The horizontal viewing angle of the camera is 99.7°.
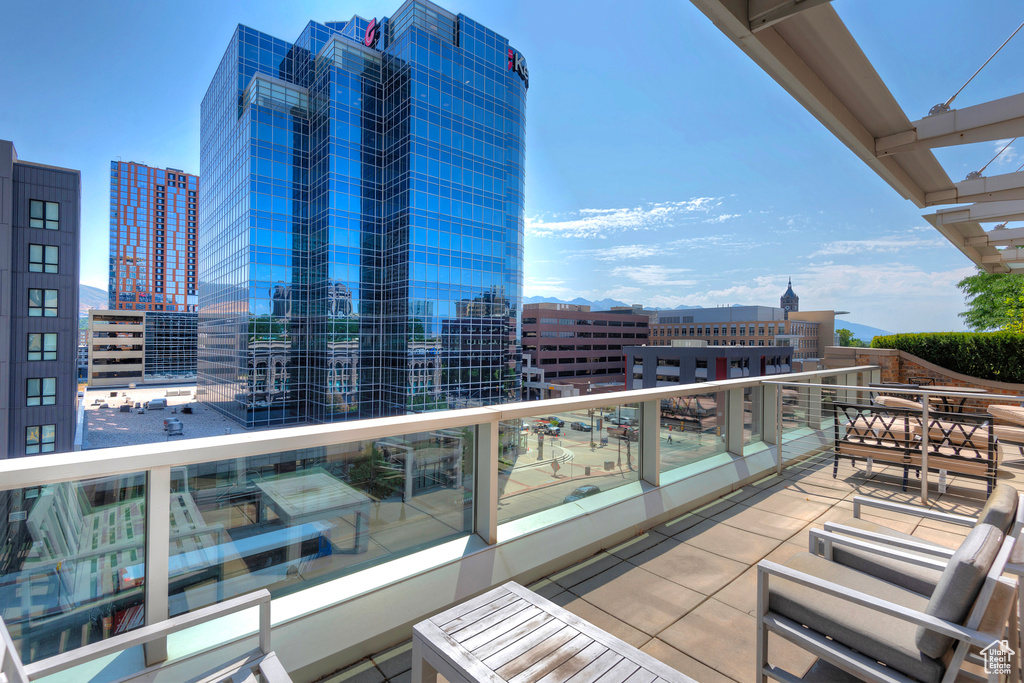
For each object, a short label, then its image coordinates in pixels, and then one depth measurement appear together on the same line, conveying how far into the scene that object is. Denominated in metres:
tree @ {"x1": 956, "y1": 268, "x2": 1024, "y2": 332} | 17.02
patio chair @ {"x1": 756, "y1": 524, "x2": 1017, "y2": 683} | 1.26
